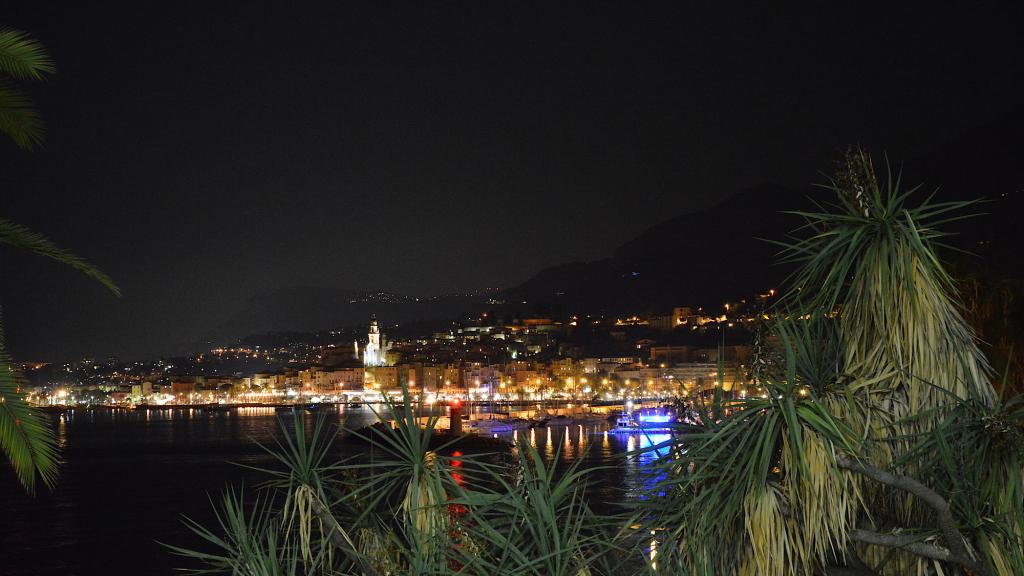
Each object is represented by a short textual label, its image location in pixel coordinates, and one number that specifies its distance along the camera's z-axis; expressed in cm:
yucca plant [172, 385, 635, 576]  468
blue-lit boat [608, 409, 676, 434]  6812
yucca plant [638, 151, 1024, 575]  480
